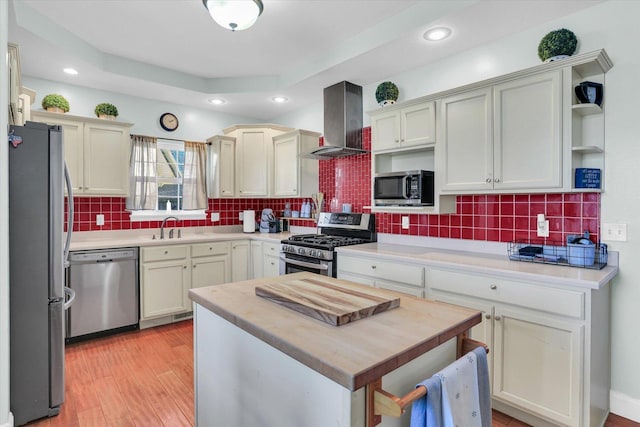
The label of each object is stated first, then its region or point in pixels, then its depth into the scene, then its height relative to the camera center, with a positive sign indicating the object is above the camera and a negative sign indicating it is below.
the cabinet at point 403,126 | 2.85 +0.73
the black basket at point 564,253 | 2.10 -0.28
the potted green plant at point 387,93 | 3.29 +1.11
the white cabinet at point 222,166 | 4.38 +0.57
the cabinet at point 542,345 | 1.83 -0.77
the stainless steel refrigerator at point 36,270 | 2.03 -0.36
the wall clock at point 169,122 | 4.27 +1.10
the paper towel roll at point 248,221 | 4.66 -0.14
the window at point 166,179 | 4.06 +0.38
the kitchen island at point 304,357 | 0.95 -0.48
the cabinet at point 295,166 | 4.18 +0.55
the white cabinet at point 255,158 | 4.48 +0.68
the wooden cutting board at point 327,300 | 1.22 -0.35
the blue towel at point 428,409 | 0.96 -0.55
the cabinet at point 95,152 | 3.37 +0.59
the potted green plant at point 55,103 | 3.33 +1.03
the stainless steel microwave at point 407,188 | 2.86 +0.19
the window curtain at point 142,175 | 4.02 +0.42
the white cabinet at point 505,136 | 2.19 +0.51
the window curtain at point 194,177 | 4.48 +0.44
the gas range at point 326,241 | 3.24 -0.31
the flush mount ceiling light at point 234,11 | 2.18 +1.27
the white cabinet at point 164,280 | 3.57 -0.74
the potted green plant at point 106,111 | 3.65 +1.05
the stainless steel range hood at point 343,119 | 3.55 +0.95
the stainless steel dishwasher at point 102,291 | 3.20 -0.78
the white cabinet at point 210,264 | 3.90 -0.61
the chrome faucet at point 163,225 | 3.97 -0.18
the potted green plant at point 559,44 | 2.22 +1.06
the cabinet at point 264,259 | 3.95 -0.57
